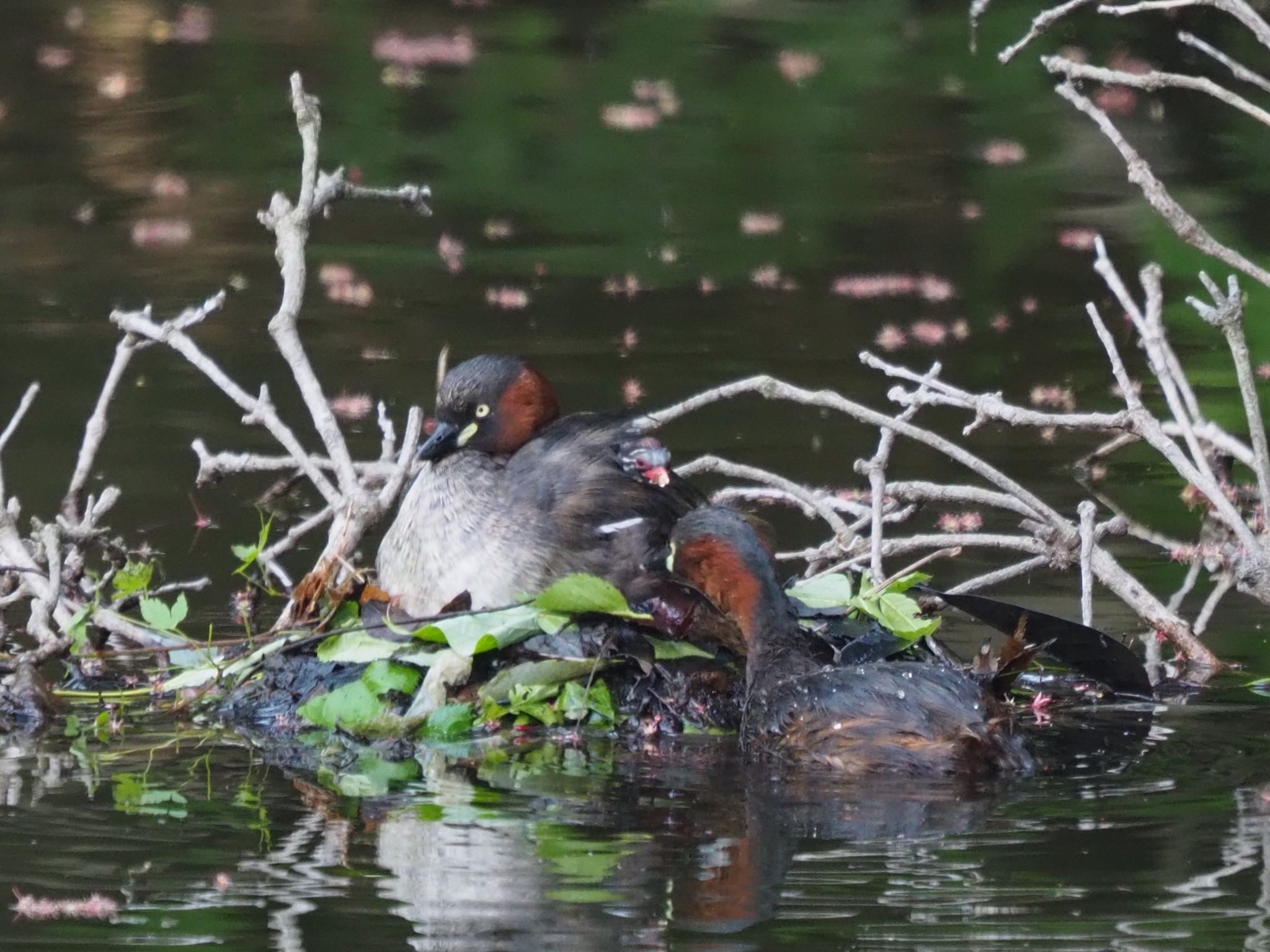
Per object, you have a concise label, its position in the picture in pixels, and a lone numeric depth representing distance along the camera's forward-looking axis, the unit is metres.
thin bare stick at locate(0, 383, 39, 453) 13.47
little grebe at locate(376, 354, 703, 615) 13.10
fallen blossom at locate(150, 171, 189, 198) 29.12
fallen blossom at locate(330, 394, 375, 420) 20.58
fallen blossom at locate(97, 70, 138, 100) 32.87
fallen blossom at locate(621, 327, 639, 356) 22.98
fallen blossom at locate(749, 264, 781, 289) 26.17
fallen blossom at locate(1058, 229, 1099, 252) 27.58
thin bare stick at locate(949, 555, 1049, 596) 13.73
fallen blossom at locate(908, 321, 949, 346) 24.00
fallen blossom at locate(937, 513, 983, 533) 17.42
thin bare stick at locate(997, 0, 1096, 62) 12.51
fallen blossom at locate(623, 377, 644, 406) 20.67
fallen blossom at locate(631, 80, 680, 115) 33.06
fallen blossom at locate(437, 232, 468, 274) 26.58
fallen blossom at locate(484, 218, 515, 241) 27.67
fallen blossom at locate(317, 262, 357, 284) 25.66
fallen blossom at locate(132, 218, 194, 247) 27.19
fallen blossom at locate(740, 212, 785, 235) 28.48
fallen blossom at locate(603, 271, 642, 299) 25.59
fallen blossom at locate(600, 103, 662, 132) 32.12
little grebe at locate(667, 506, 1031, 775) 11.22
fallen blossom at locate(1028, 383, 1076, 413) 21.22
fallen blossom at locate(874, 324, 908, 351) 23.72
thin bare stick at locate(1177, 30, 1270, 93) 12.64
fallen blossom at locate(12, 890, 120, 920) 9.11
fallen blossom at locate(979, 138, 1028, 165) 31.50
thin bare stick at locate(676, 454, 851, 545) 13.92
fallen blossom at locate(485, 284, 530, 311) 24.77
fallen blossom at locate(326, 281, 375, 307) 24.94
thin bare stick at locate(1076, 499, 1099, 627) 12.69
